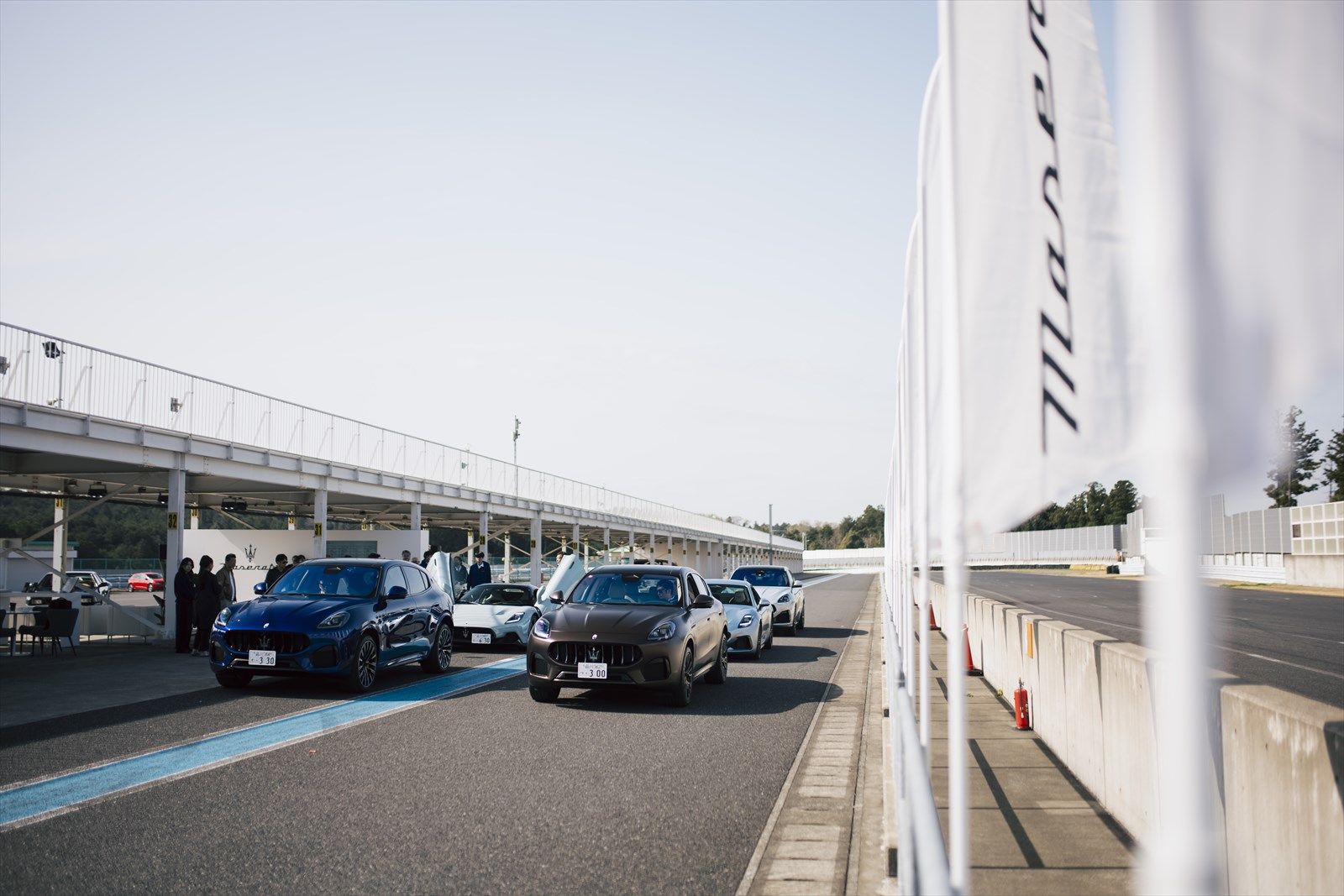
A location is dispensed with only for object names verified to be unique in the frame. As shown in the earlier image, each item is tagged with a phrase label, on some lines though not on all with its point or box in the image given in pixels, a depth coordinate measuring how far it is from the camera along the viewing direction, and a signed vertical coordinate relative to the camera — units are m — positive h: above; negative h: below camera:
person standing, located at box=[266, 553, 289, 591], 18.70 -0.39
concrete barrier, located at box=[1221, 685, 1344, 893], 3.30 -0.83
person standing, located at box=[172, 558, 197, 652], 19.34 -0.98
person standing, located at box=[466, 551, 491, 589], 26.84 -0.63
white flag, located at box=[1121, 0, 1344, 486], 1.34 +0.47
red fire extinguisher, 9.34 -1.43
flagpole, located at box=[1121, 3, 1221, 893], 1.27 +0.26
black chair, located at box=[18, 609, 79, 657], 18.11 -1.40
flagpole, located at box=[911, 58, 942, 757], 3.44 +0.53
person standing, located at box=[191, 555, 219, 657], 18.09 -0.94
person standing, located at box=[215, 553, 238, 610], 18.72 -0.64
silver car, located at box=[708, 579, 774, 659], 17.30 -1.12
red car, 55.47 -1.95
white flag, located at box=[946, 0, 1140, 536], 1.91 +0.58
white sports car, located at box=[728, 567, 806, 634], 22.64 -0.90
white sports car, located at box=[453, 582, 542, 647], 18.69 -1.31
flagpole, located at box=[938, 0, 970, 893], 2.21 +0.15
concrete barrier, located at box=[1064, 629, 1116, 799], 6.65 -1.07
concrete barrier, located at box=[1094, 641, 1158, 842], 5.37 -1.03
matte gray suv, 11.36 -1.07
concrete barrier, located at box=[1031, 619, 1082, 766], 7.91 -1.10
